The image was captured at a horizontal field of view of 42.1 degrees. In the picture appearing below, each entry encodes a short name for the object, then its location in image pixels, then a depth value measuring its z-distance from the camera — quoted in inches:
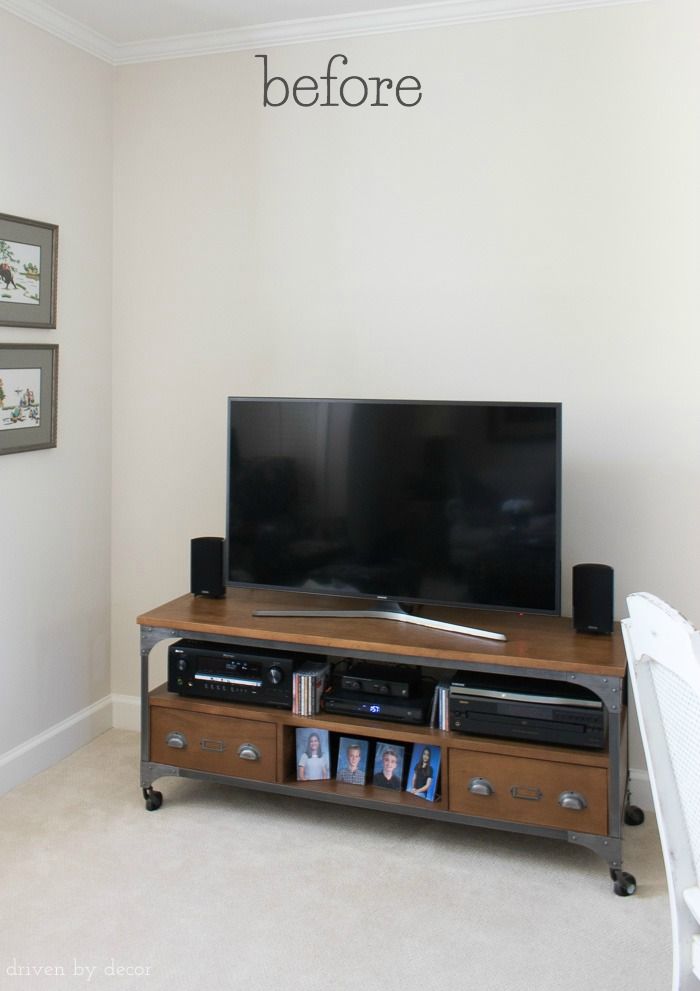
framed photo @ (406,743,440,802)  109.1
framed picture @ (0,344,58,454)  119.9
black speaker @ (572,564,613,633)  108.3
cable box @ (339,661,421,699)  112.0
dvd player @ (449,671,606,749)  101.9
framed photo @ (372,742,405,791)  111.3
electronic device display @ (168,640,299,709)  114.0
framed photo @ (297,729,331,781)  113.7
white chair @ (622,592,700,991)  54.6
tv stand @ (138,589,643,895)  100.8
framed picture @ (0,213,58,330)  118.3
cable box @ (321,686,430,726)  110.3
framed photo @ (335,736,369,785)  113.2
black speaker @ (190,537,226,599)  123.9
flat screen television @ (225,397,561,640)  108.6
